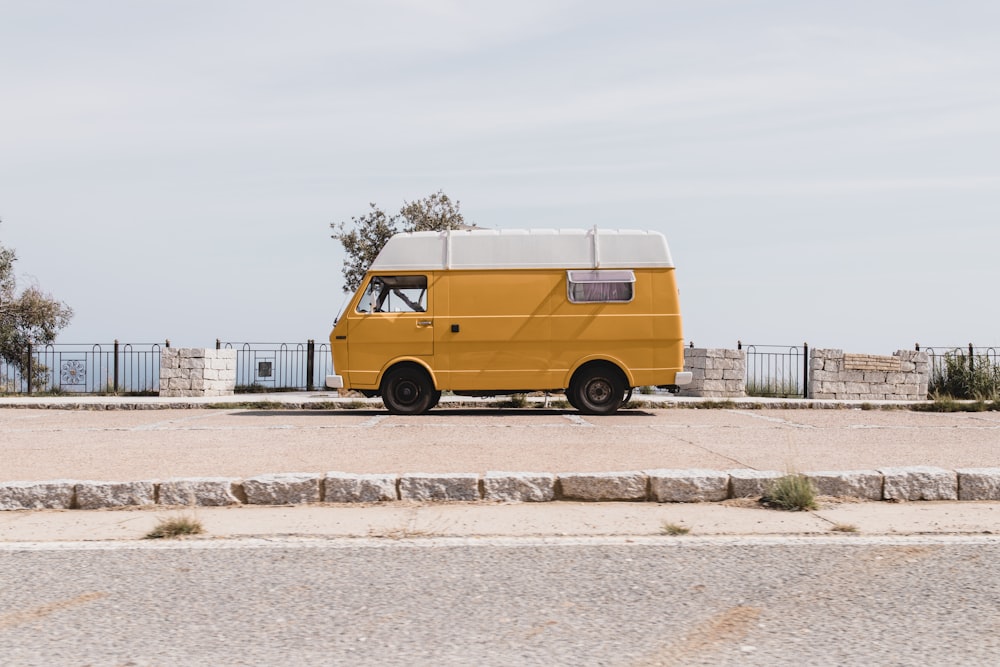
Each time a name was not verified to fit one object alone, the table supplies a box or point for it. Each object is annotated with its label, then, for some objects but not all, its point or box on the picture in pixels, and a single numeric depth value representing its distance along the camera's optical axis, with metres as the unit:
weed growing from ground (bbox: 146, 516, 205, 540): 6.11
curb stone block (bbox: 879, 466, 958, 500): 7.50
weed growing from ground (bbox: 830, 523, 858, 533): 6.30
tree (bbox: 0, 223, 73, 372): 29.48
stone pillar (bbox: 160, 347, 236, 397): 22.33
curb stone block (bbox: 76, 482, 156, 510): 7.18
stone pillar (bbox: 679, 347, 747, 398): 21.81
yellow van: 15.90
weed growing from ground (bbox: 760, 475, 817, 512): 6.99
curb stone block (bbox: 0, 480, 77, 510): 7.17
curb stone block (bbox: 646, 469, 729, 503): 7.36
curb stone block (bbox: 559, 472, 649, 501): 7.34
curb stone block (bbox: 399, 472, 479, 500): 7.28
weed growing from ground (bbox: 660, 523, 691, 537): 6.14
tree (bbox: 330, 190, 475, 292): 31.27
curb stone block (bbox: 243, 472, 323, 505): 7.22
